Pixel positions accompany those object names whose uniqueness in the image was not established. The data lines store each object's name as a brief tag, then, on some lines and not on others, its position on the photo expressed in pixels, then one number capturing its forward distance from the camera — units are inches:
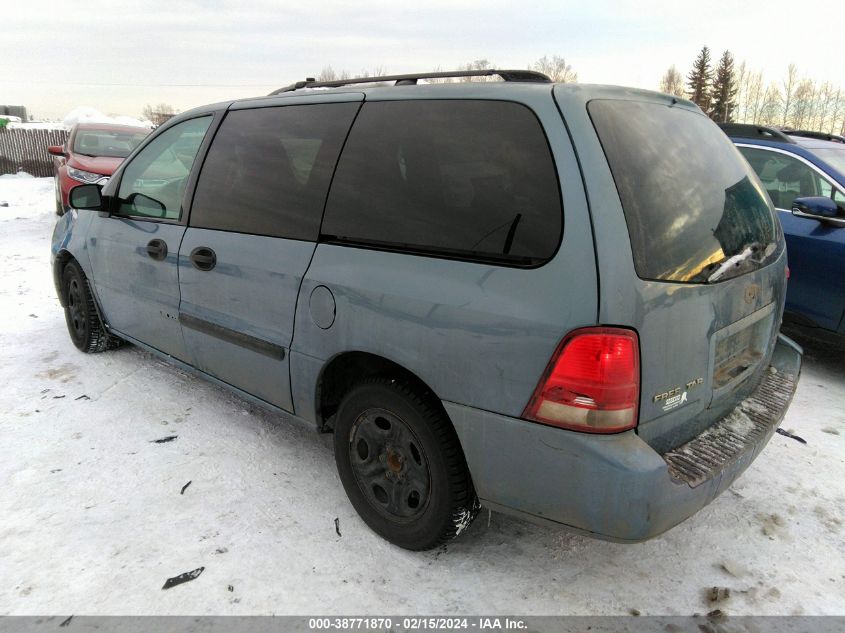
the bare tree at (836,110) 2235.5
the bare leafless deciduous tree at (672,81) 2406.1
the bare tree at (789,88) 2353.6
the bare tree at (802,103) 2353.6
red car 365.1
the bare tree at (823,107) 2287.2
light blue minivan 70.9
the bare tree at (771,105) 2372.0
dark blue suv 158.4
